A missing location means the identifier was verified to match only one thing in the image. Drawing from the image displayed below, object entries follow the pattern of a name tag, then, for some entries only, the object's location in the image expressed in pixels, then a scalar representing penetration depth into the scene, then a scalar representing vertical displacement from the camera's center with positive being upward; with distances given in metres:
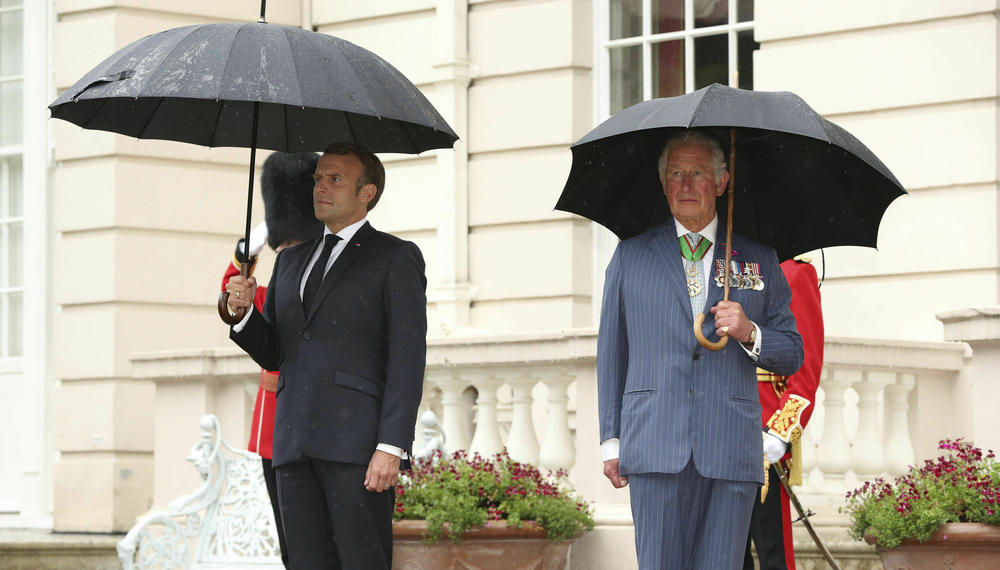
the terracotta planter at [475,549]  13.70 -0.86
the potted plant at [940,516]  11.98 -0.65
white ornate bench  16.48 -0.90
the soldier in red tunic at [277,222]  12.23 +0.40
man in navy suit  10.07 -0.10
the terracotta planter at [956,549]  11.93 -0.76
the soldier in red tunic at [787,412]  11.12 -0.26
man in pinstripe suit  9.41 -0.11
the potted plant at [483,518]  13.66 -0.73
